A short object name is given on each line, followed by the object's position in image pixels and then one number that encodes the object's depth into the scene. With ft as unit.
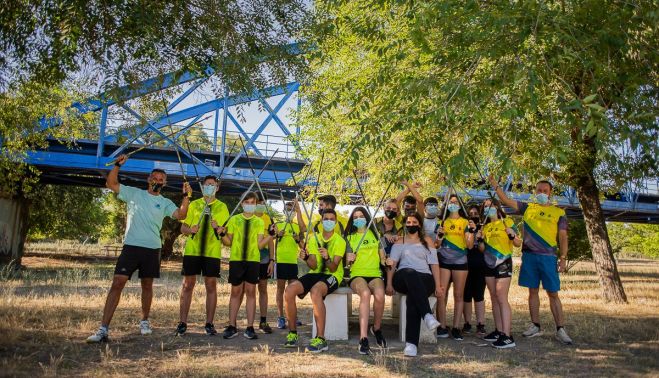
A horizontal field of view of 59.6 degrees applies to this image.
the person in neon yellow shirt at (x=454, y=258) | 24.22
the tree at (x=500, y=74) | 16.57
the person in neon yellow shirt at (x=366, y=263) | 21.36
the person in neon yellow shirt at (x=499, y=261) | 22.44
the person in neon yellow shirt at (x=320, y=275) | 20.86
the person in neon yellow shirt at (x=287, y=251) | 26.12
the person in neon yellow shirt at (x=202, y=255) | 22.80
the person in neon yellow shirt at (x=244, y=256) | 22.70
